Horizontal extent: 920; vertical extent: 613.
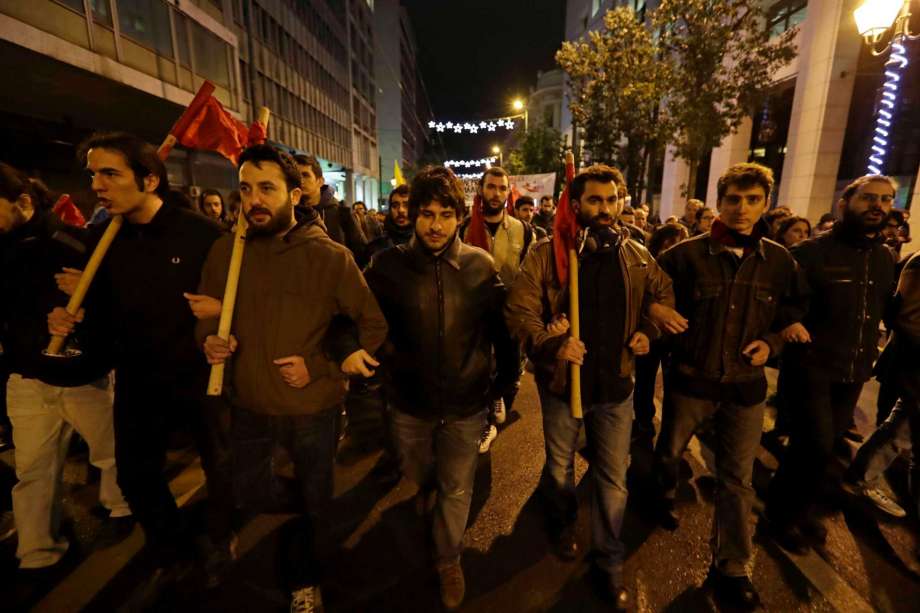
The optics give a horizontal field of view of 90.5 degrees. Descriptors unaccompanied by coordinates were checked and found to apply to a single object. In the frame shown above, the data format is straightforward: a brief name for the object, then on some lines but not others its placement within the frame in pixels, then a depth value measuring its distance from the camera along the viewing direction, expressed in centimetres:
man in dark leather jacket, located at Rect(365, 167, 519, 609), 242
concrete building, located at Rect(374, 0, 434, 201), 6719
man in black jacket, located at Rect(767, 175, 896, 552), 293
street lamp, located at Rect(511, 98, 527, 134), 2505
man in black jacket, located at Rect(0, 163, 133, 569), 259
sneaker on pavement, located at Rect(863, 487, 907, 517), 330
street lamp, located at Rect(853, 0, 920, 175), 655
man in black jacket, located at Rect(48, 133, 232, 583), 243
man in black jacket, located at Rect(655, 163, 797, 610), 260
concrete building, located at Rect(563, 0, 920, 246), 1038
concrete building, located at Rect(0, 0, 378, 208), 1011
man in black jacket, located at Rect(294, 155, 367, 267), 416
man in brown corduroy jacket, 223
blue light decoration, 995
